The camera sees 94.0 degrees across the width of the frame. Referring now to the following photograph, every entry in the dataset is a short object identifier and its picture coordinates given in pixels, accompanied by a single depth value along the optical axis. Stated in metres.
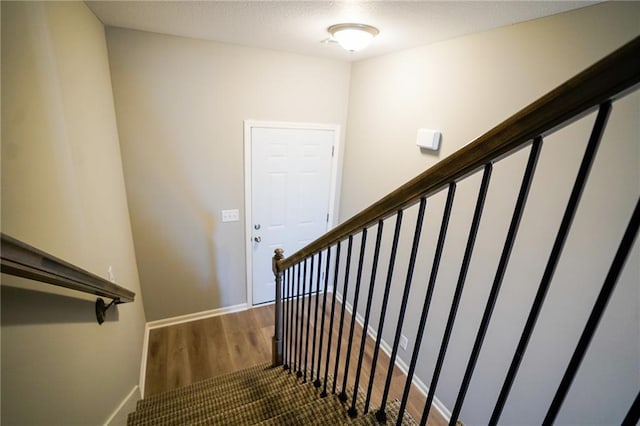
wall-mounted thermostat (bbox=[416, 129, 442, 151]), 2.16
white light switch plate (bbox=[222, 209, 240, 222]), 3.00
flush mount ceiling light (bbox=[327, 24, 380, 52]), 1.85
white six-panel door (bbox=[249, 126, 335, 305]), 3.02
